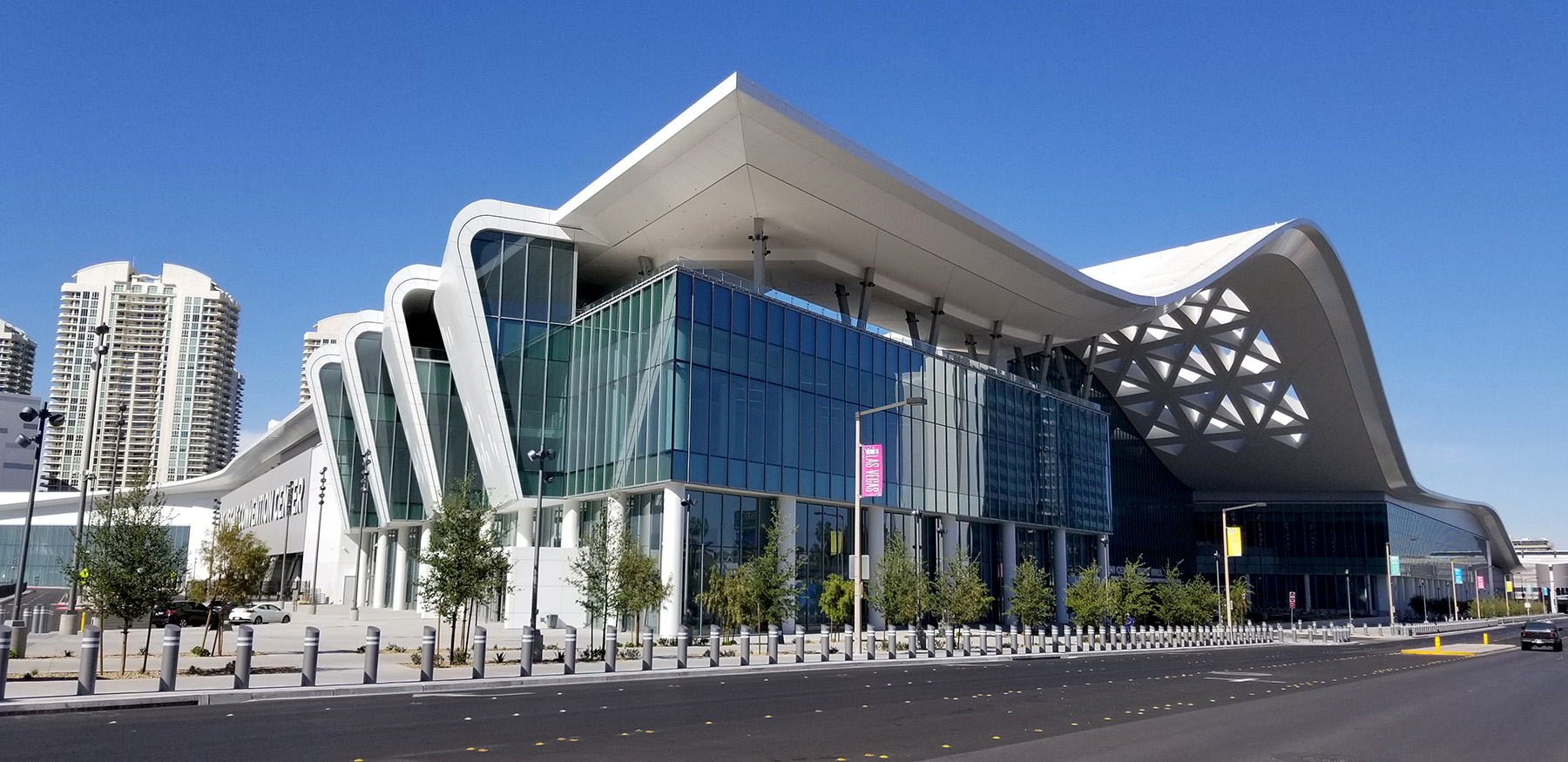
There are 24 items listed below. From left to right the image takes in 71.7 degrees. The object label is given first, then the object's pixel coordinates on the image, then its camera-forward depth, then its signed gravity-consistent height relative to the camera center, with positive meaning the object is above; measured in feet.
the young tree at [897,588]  136.05 -3.88
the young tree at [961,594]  141.28 -4.72
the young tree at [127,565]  76.38 -1.50
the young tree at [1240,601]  224.94 -8.28
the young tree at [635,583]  107.96 -3.12
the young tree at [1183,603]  195.00 -7.41
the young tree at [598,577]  107.65 -2.54
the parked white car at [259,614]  173.47 -11.17
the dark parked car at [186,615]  159.12 -10.43
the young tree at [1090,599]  171.53 -6.20
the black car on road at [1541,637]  152.97 -9.67
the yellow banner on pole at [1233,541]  196.54 +3.83
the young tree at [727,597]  123.34 -5.10
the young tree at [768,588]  121.80 -3.71
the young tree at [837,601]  143.38 -5.91
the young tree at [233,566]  138.41 -3.01
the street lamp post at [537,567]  92.72 -1.49
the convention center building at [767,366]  137.90 +30.71
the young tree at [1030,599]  160.76 -5.95
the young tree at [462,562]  92.12 -1.08
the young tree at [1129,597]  177.36 -6.13
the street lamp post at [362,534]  185.90 +2.83
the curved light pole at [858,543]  109.29 +1.20
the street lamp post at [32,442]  91.66 +9.59
